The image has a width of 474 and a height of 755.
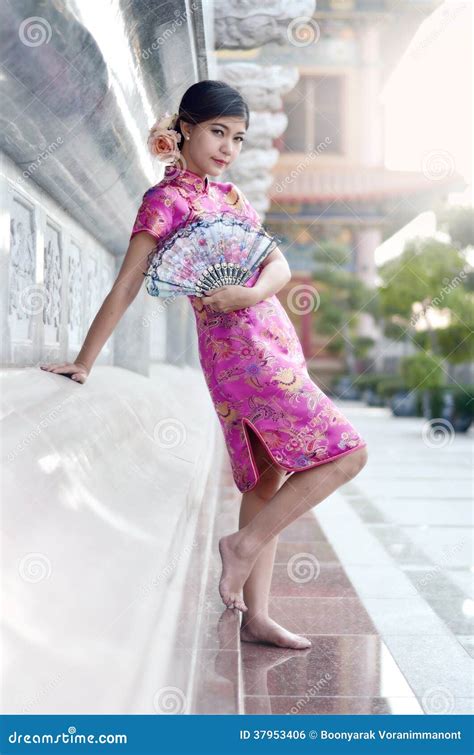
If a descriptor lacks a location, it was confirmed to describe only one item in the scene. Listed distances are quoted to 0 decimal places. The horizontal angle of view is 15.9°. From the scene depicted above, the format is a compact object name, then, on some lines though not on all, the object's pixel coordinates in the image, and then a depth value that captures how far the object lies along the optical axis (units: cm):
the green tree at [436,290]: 2008
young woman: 440
